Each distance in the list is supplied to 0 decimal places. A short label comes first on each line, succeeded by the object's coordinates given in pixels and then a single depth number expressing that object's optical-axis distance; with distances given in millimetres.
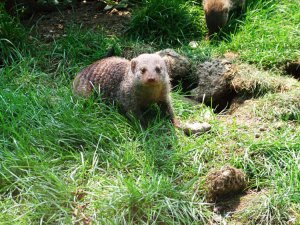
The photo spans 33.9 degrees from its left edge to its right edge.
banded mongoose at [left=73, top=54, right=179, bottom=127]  3781
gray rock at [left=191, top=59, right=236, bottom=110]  4270
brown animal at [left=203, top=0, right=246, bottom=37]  5102
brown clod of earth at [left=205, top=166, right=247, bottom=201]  3094
